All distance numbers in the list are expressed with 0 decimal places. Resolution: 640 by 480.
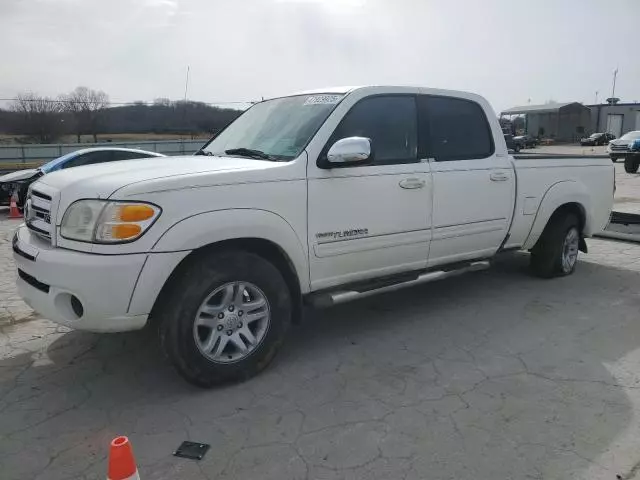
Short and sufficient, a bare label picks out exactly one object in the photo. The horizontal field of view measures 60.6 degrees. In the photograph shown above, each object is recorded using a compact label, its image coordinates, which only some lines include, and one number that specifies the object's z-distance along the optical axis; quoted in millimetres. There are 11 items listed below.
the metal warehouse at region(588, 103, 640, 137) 58375
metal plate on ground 2795
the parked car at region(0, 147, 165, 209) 10164
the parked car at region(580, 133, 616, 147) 50344
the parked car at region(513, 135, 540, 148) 44794
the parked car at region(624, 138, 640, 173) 20719
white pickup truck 3109
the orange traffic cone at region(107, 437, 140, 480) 2020
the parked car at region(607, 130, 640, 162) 28889
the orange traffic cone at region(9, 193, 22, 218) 11180
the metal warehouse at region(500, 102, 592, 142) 60156
